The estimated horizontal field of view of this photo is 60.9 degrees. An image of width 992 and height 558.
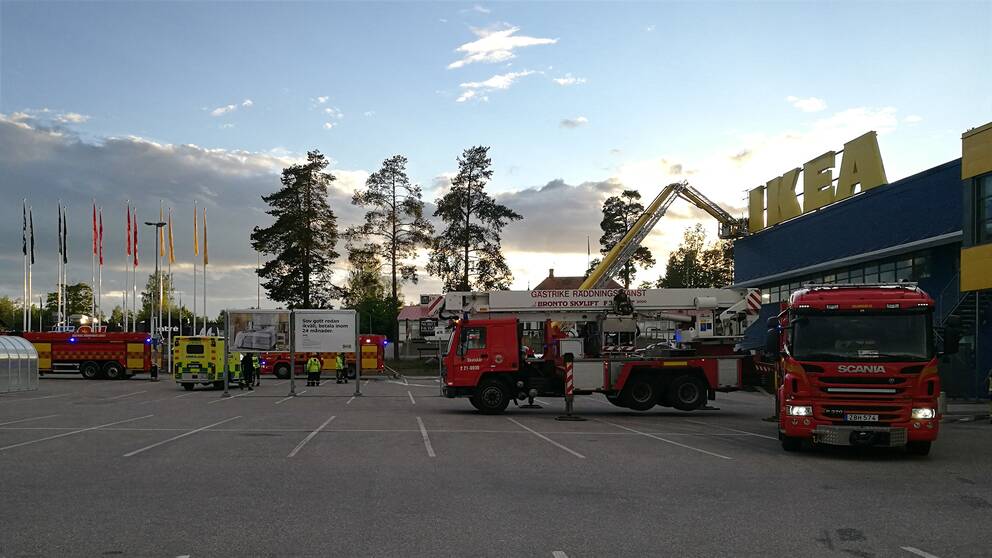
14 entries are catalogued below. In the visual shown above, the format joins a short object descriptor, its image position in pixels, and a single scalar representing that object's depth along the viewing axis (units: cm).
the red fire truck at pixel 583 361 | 2284
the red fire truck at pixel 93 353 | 4716
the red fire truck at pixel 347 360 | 5019
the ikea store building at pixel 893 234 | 2378
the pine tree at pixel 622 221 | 7569
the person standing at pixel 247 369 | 3703
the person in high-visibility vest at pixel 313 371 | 3794
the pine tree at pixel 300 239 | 6291
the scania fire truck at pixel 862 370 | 1357
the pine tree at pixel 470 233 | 6159
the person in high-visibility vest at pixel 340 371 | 4444
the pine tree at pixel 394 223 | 6084
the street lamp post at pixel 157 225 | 5528
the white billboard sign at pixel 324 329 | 3167
